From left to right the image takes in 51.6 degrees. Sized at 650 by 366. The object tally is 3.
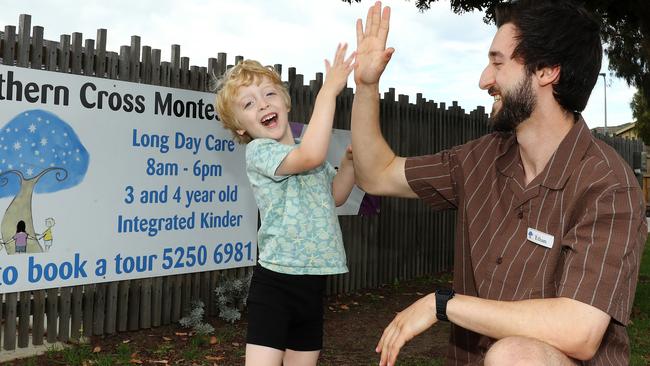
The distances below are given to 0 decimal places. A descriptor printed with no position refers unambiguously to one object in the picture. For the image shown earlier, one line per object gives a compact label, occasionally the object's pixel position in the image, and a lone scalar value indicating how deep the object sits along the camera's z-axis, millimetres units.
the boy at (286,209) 2994
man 2123
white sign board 5348
